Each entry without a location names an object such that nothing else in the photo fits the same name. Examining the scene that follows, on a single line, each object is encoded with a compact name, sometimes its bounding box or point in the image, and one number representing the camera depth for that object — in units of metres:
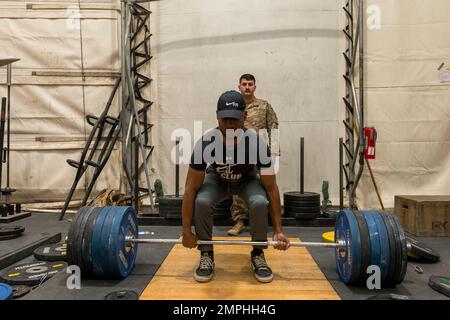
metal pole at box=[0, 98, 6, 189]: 3.46
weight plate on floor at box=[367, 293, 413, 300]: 1.76
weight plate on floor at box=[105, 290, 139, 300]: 1.77
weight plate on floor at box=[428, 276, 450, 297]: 1.89
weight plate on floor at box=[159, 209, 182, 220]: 3.48
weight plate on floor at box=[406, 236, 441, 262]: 2.40
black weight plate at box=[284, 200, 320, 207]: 3.40
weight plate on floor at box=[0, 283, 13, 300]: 1.74
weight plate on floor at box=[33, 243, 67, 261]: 2.43
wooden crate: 3.10
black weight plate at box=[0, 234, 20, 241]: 2.87
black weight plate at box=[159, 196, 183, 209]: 3.47
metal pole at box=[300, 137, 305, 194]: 3.62
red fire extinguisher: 3.42
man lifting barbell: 1.99
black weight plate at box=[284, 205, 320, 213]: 3.40
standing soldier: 3.17
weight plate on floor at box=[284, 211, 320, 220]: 3.41
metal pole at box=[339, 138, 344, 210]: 3.53
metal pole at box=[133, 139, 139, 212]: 3.52
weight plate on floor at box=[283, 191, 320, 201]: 3.41
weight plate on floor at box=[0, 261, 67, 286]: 2.07
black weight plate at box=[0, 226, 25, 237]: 2.90
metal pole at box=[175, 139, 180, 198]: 3.59
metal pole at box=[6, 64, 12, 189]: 3.73
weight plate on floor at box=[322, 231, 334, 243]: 2.76
